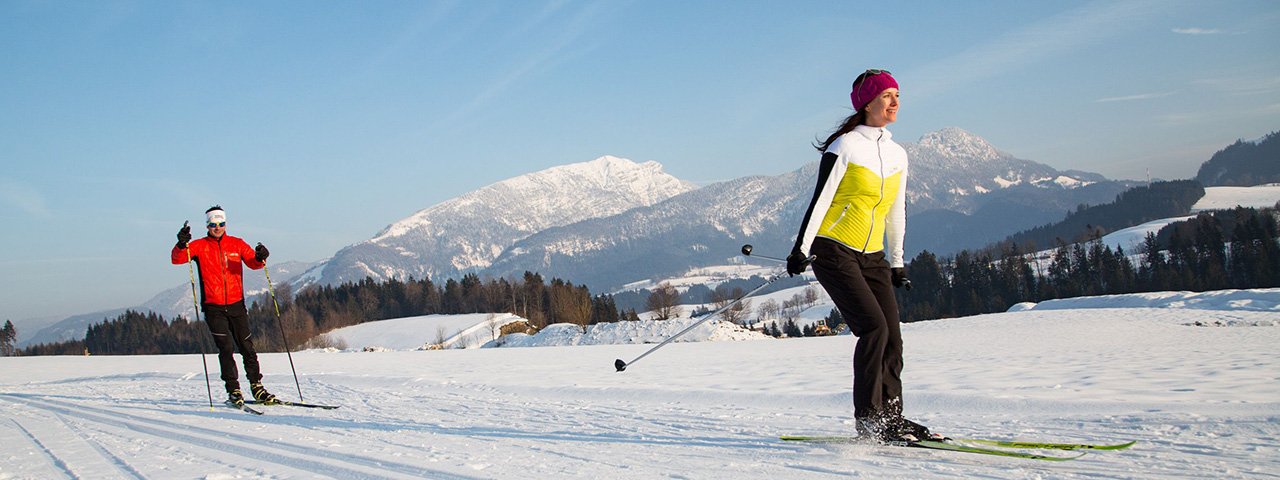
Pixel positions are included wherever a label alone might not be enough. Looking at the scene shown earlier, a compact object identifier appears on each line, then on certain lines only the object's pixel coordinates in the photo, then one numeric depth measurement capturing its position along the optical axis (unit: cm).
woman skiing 452
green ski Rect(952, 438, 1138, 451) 409
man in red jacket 877
